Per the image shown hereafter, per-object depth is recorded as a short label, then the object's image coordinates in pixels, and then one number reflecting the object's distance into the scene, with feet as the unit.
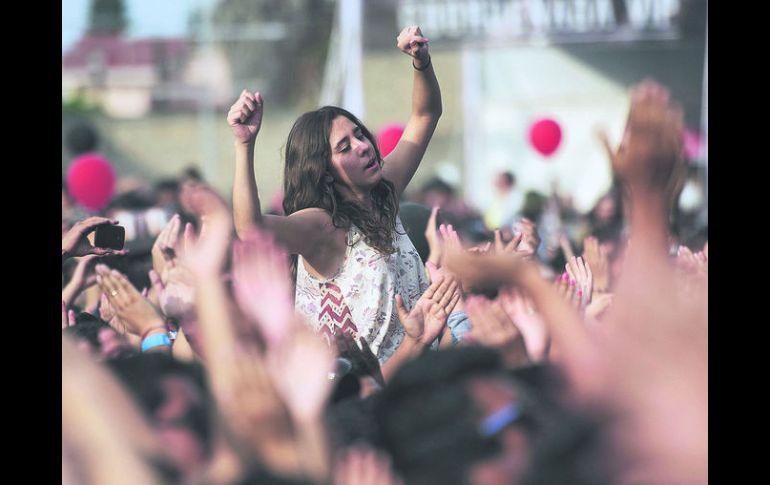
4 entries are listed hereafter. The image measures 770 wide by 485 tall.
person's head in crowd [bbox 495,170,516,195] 69.19
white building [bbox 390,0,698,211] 92.72
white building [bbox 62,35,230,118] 175.32
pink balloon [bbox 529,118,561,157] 71.54
